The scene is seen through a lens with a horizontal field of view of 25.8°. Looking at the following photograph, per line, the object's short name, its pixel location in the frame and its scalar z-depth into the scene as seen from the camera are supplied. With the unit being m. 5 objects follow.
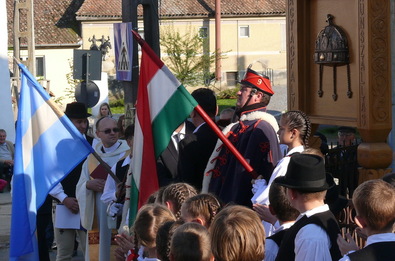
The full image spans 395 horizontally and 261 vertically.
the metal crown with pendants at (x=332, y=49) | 6.61
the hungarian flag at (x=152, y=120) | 6.46
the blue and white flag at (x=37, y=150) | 7.07
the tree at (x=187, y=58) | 49.62
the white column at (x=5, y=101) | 26.80
